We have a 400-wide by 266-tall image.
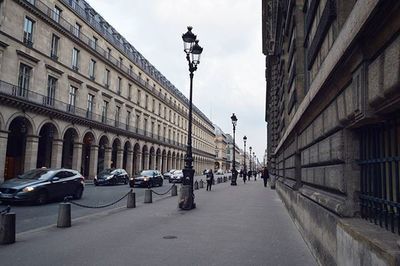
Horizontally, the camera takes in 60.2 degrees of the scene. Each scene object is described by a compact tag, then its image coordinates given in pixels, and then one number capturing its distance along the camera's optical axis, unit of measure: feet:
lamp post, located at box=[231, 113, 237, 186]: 112.98
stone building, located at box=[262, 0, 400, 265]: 9.87
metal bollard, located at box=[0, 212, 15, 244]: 23.09
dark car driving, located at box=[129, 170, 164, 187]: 94.17
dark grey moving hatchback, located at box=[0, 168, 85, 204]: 44.78
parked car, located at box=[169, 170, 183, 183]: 132.12
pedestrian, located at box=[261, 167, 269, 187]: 107.55
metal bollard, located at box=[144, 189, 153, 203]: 51.70
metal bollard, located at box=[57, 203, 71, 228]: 29.89
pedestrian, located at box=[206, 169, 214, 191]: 82.99
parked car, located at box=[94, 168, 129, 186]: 99.19
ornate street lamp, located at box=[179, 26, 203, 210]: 43.91
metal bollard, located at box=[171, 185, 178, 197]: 65.77
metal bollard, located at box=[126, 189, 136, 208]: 45.52
